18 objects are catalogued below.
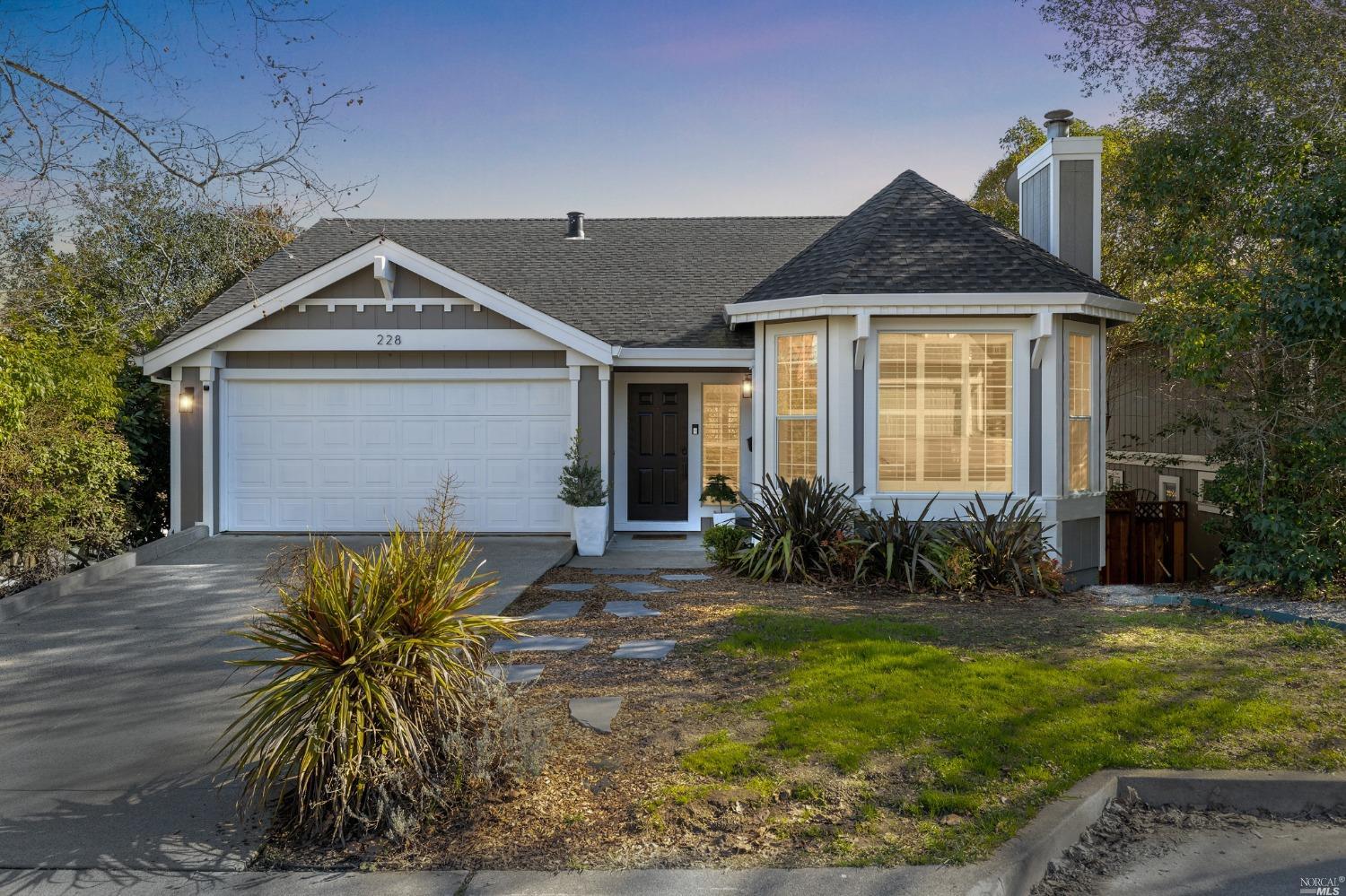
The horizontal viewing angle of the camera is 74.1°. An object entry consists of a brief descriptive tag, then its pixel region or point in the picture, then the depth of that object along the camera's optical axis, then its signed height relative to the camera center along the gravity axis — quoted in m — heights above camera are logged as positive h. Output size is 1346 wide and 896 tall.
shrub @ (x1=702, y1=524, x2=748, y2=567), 9.66 -0.95
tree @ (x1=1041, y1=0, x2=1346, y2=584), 7.92 +2.38
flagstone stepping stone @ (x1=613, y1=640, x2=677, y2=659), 5.98 -1.34
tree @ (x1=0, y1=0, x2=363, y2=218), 6.12 +2.55
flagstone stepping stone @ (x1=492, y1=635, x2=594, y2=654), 6.22 -1.34
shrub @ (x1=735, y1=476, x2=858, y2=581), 8.87 -0.78
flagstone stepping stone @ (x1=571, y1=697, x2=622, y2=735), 4.58 -1.38
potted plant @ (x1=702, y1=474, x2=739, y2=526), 11.98 -0.51
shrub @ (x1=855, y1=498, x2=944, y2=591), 8.53 -0.93
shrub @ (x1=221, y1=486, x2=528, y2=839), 3.47 -1.02
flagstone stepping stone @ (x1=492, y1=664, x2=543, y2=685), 5.43 -1.36
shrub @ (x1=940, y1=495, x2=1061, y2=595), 8.45 -0.91
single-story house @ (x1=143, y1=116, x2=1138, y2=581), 9.53 +0.97
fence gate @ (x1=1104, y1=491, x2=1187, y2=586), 11.55 -1.11
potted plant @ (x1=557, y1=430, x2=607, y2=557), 10.62 -0.59
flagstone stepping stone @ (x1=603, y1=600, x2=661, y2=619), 7.41 -1.31
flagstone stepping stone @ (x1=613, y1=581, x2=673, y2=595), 8.44 -1.28
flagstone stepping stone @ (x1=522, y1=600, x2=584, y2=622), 7.30 -1.32
